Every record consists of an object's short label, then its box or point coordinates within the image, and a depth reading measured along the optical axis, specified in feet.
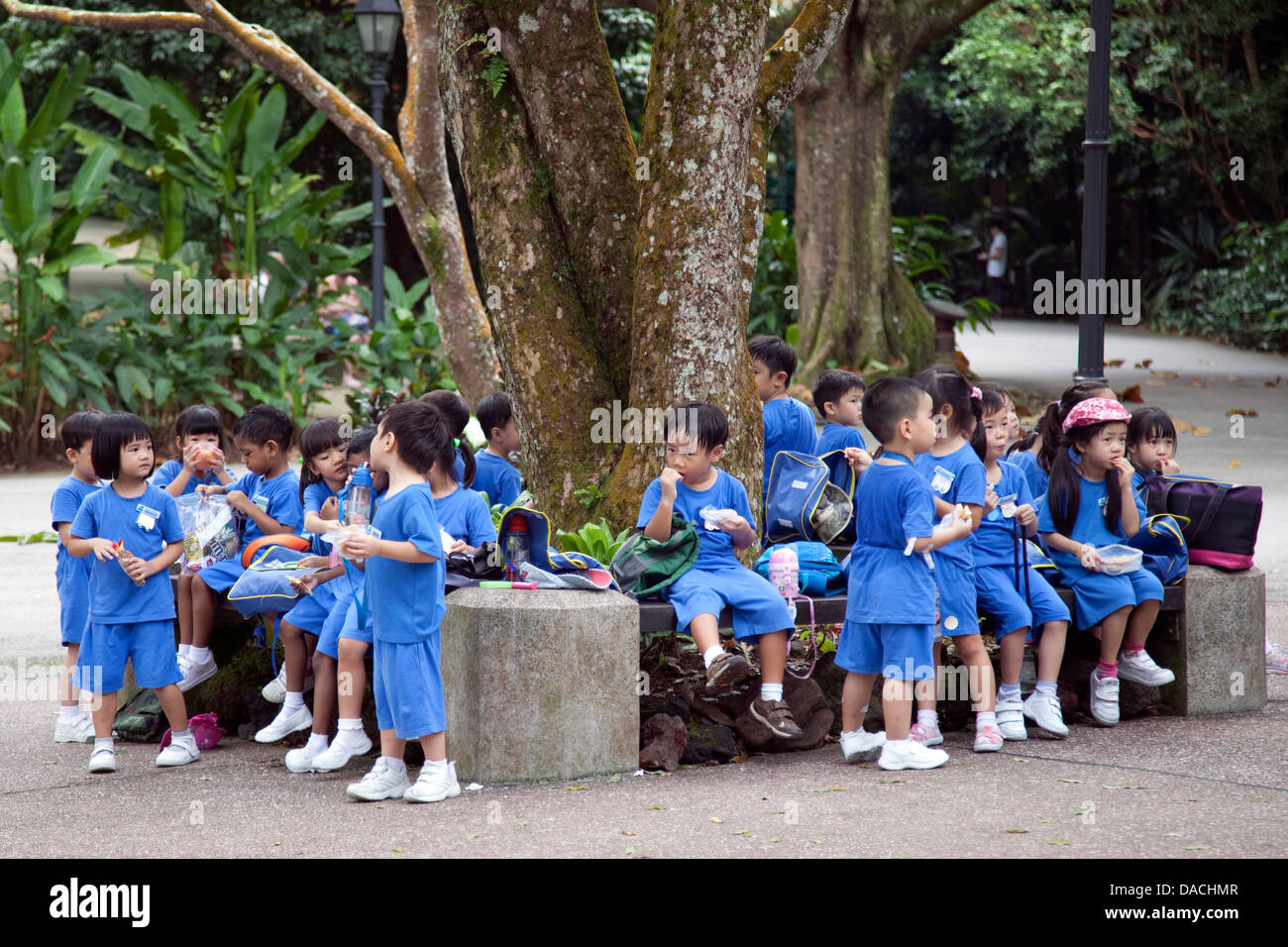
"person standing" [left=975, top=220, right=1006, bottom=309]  99.45
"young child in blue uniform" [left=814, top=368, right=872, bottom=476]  21.68
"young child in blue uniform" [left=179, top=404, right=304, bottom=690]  20.33
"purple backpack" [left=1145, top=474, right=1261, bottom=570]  20.51
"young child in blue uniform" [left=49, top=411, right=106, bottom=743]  20.15
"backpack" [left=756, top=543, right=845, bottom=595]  19.66
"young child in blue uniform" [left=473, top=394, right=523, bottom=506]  23.41
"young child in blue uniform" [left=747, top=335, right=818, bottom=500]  23.18
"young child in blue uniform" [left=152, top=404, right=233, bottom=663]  20.76
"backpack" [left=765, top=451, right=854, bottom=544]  20.90
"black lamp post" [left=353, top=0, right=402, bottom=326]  47.03
